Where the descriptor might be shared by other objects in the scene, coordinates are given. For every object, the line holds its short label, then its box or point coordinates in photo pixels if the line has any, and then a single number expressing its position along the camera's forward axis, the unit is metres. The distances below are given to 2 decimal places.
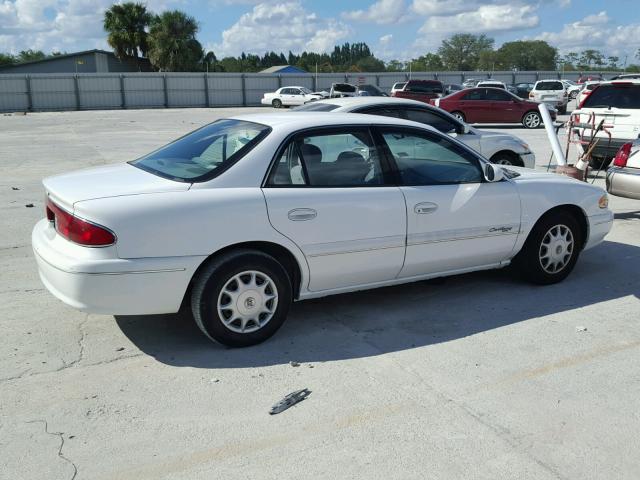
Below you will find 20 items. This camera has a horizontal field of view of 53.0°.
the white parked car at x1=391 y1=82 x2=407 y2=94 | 29.61
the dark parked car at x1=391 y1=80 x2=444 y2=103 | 28.77
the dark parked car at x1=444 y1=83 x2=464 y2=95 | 32.92
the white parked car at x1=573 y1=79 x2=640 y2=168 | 11.39
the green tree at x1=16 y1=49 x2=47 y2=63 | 96.11
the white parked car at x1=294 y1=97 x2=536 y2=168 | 8.05
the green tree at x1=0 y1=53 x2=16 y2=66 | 80.01
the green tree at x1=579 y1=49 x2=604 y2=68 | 108.69
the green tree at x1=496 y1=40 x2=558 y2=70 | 107.84
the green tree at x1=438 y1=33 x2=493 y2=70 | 110.38
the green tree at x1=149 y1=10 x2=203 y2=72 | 54.84
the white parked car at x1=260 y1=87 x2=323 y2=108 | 39.31
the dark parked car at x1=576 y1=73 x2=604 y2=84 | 44.58
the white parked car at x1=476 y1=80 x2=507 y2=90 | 35.80
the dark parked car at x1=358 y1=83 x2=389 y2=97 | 31.06
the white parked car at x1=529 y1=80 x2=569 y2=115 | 32.31
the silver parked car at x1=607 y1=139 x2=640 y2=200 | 7.72
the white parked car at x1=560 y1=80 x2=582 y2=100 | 41.22
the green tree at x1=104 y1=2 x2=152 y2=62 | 54.22
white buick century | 3.95
